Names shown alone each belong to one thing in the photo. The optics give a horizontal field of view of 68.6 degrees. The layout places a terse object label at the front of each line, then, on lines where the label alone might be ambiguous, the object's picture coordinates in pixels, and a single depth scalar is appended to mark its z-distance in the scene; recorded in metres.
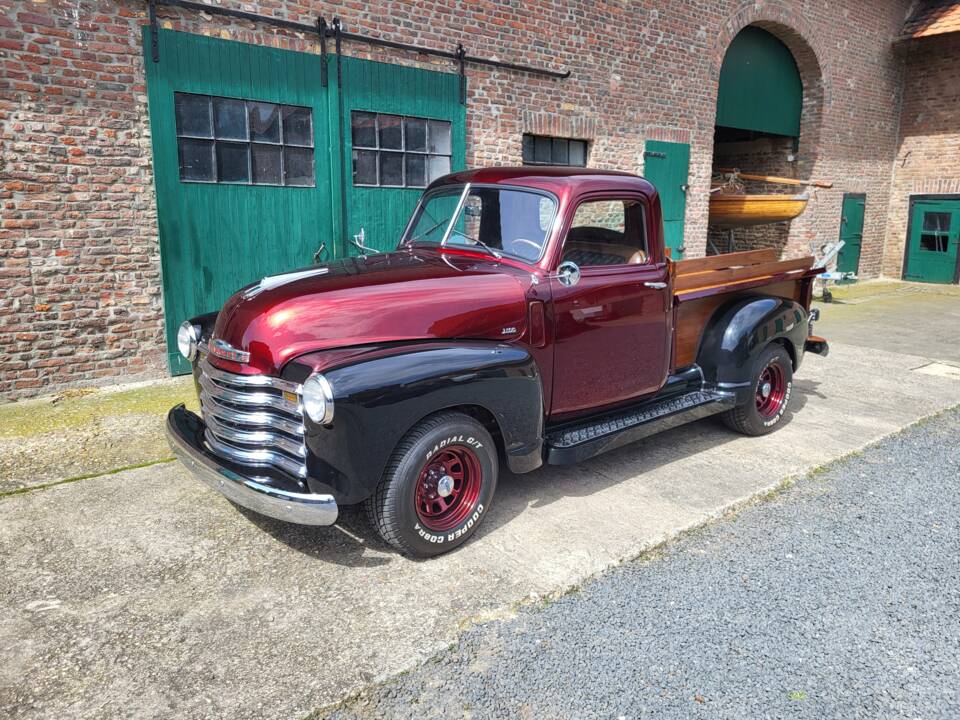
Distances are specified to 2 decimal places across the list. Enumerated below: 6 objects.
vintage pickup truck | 3.07
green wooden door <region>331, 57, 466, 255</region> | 7.45
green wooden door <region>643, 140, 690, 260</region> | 10.57
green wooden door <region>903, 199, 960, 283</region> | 14.96
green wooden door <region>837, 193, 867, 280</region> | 14.59
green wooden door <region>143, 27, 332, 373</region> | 6.34
